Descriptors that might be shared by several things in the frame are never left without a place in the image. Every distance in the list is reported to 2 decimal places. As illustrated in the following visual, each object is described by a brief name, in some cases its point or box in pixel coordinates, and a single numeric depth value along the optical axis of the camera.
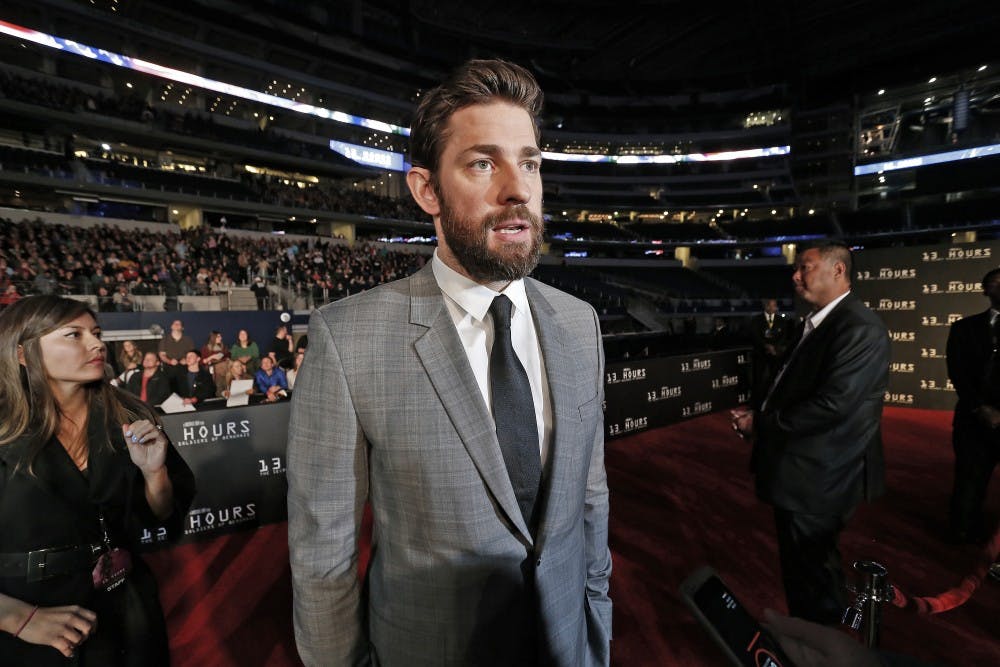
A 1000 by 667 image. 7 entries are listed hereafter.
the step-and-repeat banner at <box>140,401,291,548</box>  3.86
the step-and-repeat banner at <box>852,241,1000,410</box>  7.70
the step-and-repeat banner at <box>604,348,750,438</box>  6.68
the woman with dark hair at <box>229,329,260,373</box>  7.99
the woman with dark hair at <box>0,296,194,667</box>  1.56
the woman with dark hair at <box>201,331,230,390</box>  7.56
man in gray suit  1.16
